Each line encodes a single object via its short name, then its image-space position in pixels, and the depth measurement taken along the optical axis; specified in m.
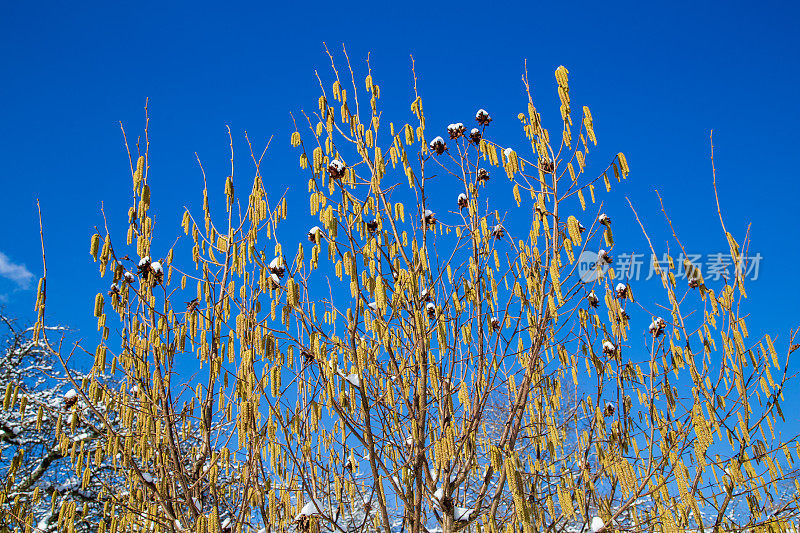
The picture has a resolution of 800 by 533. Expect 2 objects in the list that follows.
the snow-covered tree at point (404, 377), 2.21
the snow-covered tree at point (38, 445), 8.11
